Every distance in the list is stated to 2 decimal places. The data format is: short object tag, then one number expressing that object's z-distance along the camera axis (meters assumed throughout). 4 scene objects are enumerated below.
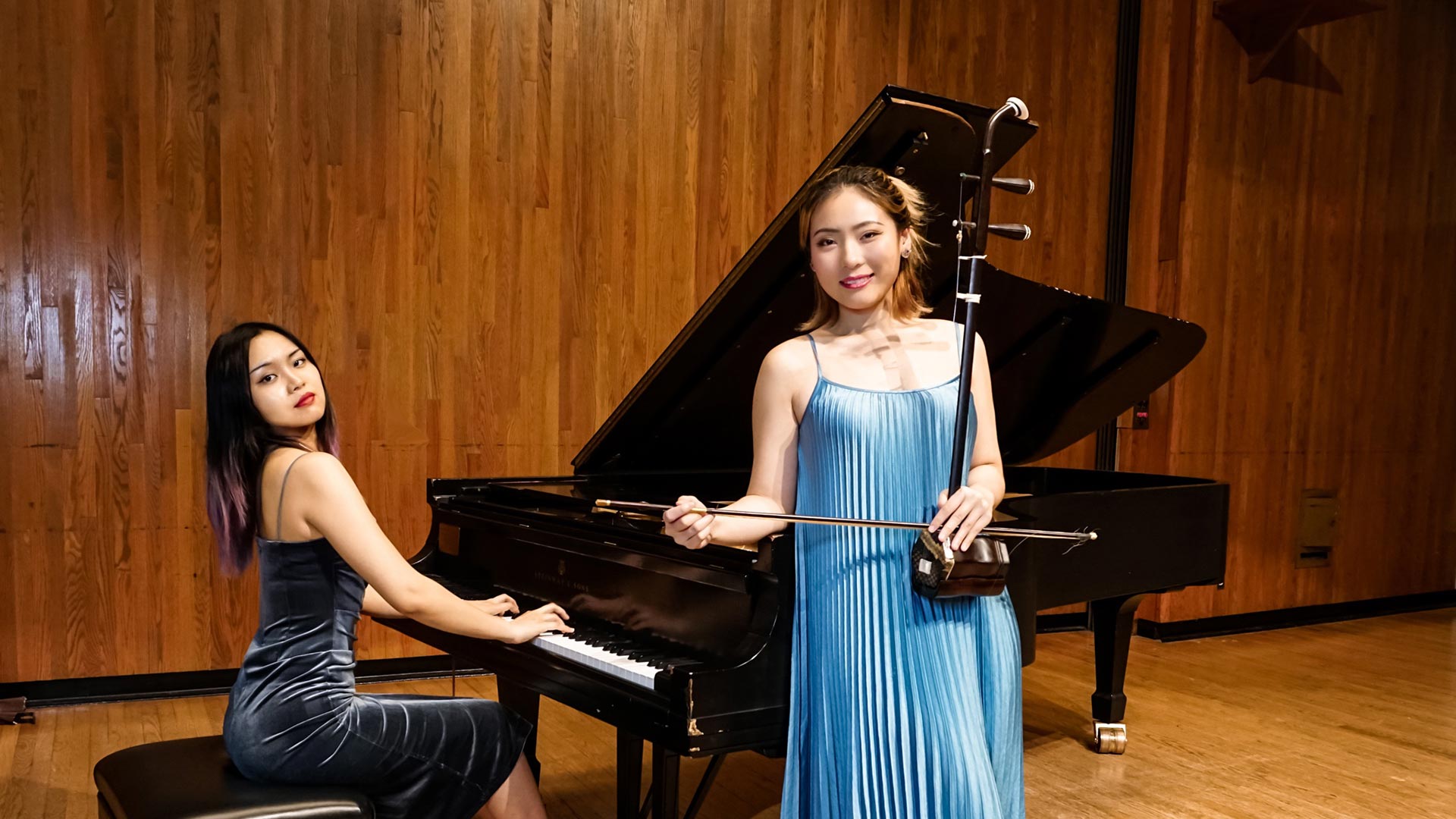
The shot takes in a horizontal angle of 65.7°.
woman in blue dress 1.87
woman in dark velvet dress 2.02
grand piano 2.01
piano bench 1.83
